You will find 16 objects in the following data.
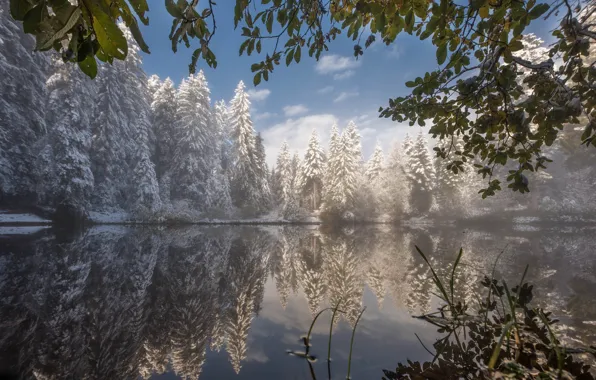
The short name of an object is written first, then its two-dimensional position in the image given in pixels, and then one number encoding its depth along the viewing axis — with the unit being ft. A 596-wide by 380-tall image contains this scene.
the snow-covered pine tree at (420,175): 112.47
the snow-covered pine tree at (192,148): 95.96
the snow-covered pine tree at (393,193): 114.62
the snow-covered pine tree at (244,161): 111.04
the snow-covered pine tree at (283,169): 135.03
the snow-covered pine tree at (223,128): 140.15
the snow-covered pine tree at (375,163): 148.05
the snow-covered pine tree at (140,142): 83.15
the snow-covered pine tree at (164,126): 99.30
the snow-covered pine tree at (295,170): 131.78
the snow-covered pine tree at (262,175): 114.21
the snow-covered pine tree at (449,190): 107.86
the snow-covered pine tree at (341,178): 107.24
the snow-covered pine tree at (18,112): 62.90
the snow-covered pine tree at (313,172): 123.34
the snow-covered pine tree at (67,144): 66.54
